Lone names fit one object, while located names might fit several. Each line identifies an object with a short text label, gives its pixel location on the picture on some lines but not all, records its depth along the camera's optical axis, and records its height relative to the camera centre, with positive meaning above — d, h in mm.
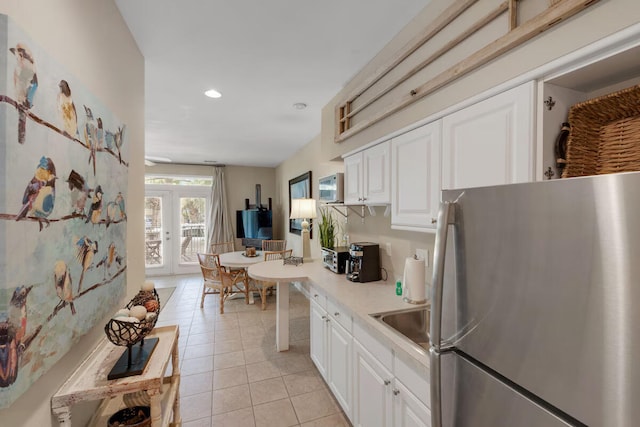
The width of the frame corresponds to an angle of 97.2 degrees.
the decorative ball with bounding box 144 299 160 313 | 1404 -481
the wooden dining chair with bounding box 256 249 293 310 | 4266 -1156
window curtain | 6441 -81
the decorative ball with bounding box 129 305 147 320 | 1280 -469
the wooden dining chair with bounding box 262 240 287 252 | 5512 -714
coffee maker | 2305 -448
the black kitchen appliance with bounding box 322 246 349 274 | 2584 -461
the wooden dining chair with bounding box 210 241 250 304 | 4459 -1072
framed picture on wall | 4602 +341
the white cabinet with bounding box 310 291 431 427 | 1252 -925
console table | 1067 -715
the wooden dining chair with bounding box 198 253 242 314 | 4199 -1023
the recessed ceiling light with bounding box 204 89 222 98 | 2646 +1109
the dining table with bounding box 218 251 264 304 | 4211 -788
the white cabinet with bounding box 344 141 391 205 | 1977 +256
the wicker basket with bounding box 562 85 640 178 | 854 +238
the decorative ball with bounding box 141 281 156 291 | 1540 -423
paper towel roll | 1776 -456
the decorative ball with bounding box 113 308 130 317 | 1250 -464
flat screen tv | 6129 -322
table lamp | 3547 +1
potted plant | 3074 -286
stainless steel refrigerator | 501 -215
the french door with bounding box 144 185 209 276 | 6367 -433
